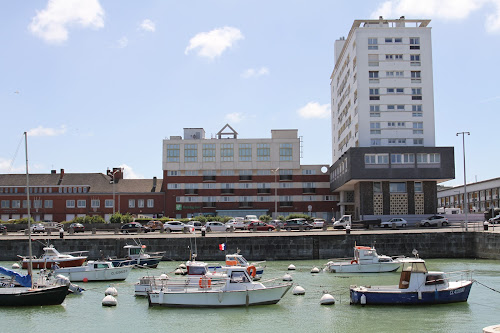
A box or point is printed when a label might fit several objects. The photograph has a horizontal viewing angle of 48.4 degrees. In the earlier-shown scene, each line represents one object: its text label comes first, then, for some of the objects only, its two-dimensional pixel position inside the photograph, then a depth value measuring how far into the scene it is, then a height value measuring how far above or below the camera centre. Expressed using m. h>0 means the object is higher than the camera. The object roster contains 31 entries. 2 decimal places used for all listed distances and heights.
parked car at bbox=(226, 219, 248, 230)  81.06 -2.92
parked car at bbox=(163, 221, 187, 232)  80.68 -3.08
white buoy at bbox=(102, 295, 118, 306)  35.56 -6.13
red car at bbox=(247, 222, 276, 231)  78.06 -3.18
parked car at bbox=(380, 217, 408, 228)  78.49 -2.76
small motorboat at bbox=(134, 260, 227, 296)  35.75 -4.88
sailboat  35.06 -5.59
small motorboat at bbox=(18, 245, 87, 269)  50.50 -4.91
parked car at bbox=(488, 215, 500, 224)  83.73 -2.59
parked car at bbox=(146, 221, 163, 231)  83.31 -3.05
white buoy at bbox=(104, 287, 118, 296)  37.72 -5.85
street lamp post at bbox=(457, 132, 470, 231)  67.81 +8.23
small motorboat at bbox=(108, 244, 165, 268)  53.00 -5.10
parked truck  77.33 -2.79
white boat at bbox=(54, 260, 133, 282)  45.25 -5.43
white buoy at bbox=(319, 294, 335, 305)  34.66 -5.99
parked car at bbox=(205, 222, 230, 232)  78.99 -3.08
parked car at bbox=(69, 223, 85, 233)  83.19 -3.32
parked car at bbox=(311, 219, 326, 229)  81.27 -2.89
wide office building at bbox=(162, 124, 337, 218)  115.38 +5.61
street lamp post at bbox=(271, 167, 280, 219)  109.35 +2.11
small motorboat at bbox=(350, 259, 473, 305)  34.06 -5.38
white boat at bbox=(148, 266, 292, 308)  34.38 -5.53
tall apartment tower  87.81 +13.03
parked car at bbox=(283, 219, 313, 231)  77.96 -2.95
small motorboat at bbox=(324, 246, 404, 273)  49.62 -5.41
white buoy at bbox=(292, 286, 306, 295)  38.44 -6.00
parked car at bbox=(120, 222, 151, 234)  77.88 -3.22
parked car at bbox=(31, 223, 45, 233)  82.06 -3.31
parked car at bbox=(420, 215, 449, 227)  80.00 -2.57
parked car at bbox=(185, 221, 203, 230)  84.01 -2.91
